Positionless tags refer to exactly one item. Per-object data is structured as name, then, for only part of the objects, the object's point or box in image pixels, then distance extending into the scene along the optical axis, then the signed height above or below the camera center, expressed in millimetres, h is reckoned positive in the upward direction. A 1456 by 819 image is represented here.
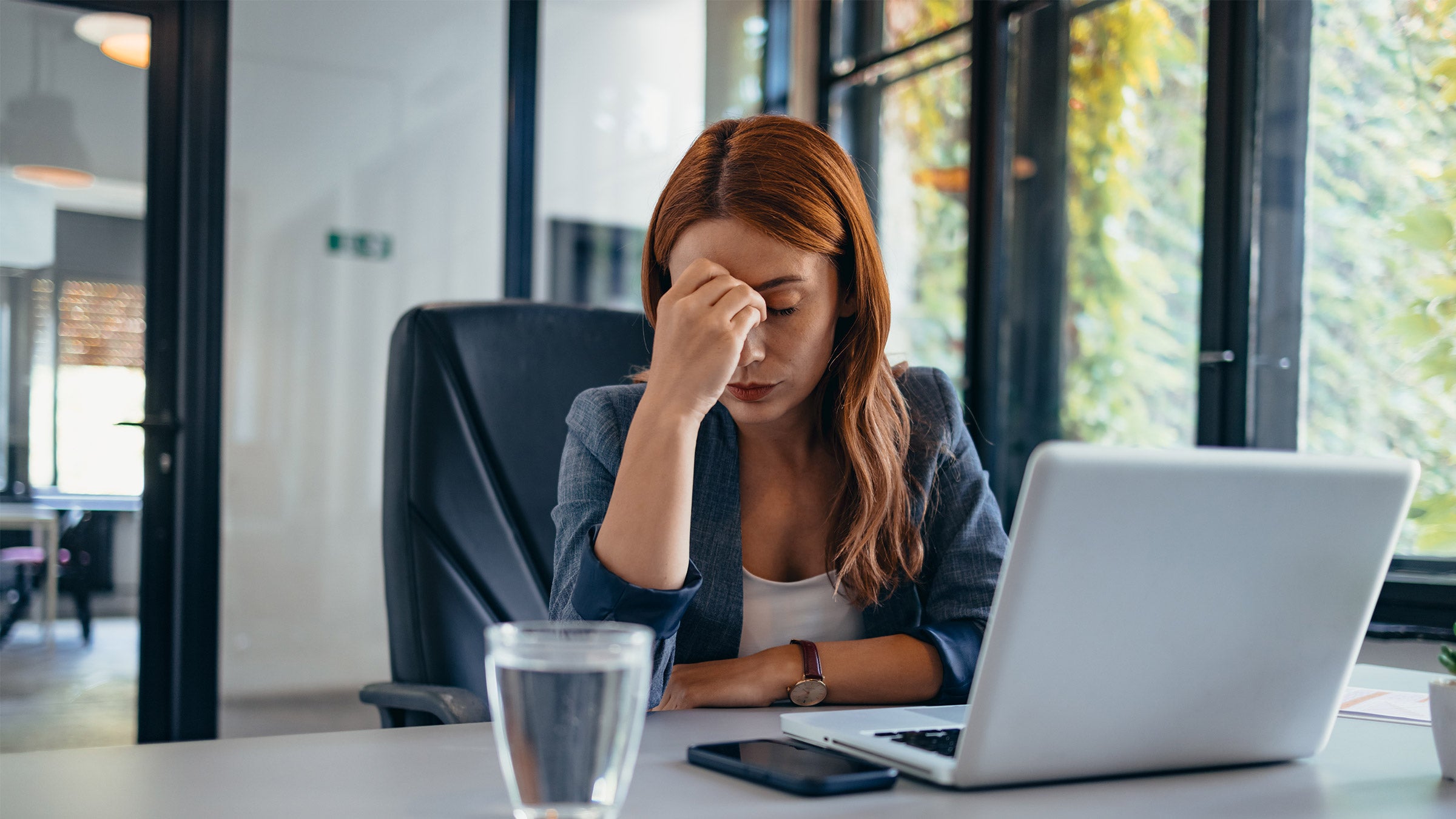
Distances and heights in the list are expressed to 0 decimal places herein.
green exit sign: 3537 +464
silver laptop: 595 -109
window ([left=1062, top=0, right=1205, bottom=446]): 2721 +470
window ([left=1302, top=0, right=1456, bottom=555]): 2160 +341
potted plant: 715 -183
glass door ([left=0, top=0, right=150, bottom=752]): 3049 +59
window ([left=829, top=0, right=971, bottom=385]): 3523 +846
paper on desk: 935 -239
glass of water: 490 -131
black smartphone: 635 -204
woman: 1042 -61
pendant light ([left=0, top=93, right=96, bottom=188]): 3064 +648
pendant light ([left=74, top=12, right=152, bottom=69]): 3156 +964
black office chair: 1293 -85
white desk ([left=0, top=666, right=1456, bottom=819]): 611 -215
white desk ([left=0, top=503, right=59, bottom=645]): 3062 -375
